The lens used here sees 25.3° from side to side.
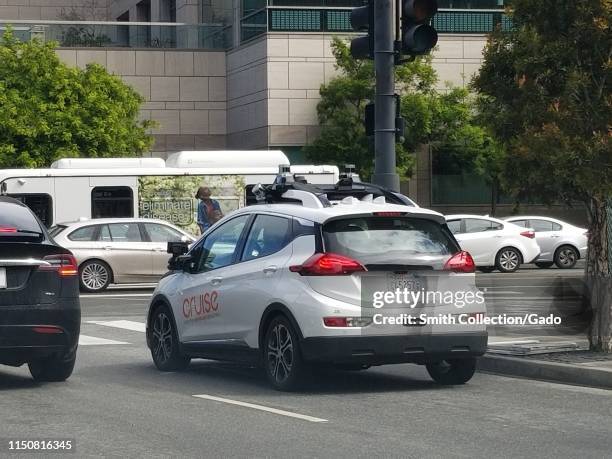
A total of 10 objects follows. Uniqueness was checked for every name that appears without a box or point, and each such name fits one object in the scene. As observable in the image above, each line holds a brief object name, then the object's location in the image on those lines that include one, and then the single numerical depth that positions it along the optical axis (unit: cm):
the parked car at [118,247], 2664
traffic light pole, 1581
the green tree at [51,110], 3979
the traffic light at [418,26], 1521
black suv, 1154
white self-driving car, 1127
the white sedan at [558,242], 3303
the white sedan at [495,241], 3134
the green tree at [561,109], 1273
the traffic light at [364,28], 1598
